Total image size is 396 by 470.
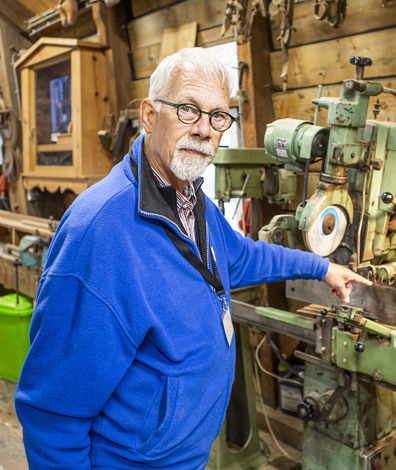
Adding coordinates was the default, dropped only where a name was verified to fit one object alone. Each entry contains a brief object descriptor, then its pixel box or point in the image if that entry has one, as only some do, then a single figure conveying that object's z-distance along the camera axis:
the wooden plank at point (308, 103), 1.98
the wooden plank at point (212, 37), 2.53
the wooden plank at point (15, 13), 3.57
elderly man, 0.99
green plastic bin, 3.32
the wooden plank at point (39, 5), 3.40
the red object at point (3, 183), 4.11
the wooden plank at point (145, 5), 2.85
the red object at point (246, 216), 2.49
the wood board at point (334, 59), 1.95
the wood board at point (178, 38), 2.69
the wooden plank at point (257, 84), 2.31
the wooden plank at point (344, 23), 1.93
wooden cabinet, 3.00
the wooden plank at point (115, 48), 3.01
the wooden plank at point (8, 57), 3.73
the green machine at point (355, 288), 1.53
